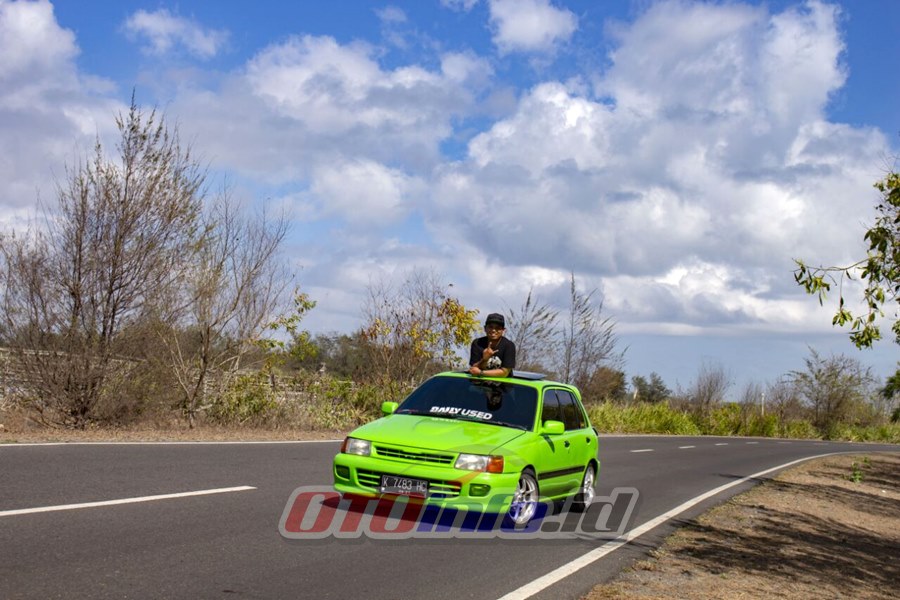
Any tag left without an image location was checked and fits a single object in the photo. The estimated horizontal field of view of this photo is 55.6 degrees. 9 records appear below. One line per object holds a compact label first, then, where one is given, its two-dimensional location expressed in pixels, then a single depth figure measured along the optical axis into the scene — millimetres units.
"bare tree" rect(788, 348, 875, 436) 54500
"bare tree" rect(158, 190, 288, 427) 17047
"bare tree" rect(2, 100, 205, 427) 15016
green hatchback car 7812
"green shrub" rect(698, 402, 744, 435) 45219
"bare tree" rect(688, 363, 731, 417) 48000
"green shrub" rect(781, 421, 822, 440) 50312
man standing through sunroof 9891
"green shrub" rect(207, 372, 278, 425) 18422
